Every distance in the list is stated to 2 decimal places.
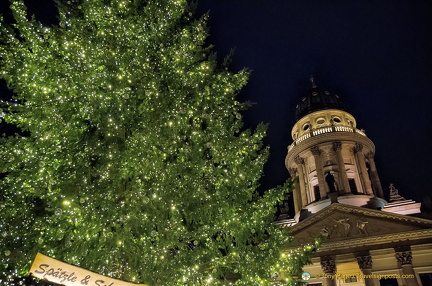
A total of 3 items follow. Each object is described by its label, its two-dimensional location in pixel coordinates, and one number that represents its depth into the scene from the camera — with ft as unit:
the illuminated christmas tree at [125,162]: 23.99
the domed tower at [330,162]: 119.55
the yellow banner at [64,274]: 16.89
